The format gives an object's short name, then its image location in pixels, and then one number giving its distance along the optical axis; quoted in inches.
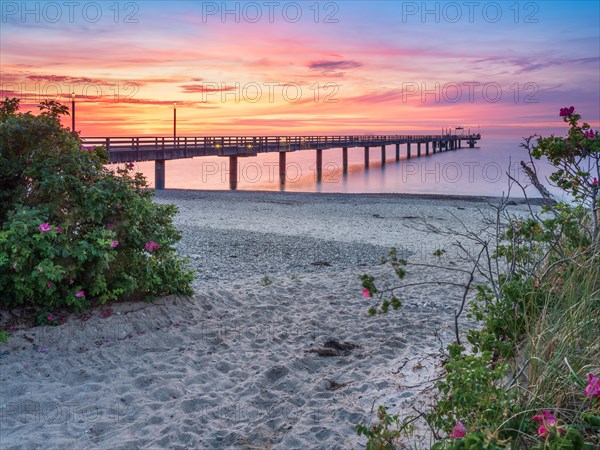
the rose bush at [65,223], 205.3
